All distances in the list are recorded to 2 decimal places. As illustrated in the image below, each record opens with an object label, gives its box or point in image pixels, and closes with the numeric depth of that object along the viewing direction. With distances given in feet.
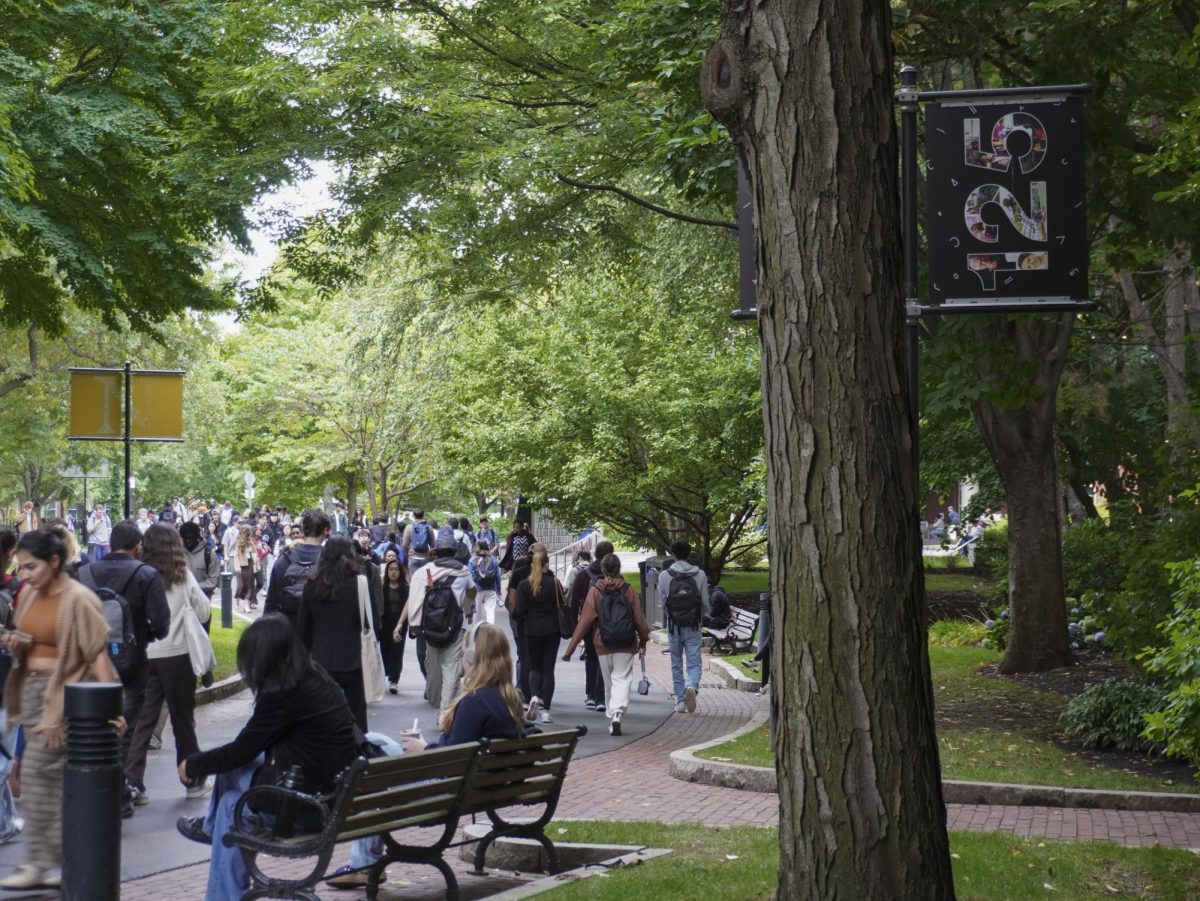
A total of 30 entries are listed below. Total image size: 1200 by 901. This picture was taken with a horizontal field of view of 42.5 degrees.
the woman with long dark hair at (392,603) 56.90
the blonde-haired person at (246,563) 103.55
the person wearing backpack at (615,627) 49.65
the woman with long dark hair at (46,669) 25.95
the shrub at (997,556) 73.56
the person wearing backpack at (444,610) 47.98
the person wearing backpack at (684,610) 53.31
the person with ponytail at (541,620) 51.24
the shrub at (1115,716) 42.55
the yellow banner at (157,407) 63.82
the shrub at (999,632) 67.31
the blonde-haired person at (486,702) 27.81
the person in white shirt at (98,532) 124.26
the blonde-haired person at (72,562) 33.81
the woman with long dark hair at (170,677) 35.09
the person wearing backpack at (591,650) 54.70
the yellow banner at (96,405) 62.39
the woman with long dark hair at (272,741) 23.03
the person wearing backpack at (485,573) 82.89
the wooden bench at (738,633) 76.38
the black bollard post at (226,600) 78.38
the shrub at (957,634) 73.77
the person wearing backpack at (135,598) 33.60
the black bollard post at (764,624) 47.78
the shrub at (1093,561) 70.03
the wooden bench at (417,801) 22.76
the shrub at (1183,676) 28.96
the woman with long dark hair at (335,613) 36.91
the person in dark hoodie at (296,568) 39.37
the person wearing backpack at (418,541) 75.09
